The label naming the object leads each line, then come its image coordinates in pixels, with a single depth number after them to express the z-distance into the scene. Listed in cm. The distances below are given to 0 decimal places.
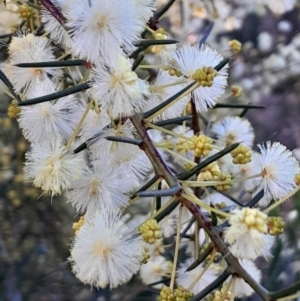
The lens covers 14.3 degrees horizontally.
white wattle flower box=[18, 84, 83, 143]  23
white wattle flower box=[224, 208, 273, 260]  20
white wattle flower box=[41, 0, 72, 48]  22
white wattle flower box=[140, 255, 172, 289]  29
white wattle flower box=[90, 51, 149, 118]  20
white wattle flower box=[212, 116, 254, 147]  27
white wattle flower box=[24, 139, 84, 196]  22
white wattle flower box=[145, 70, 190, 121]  23
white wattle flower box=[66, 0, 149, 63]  21
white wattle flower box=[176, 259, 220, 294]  24
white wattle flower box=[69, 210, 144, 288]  21
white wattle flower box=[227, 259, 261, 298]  26
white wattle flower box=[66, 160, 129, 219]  22
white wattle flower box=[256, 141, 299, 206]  22
